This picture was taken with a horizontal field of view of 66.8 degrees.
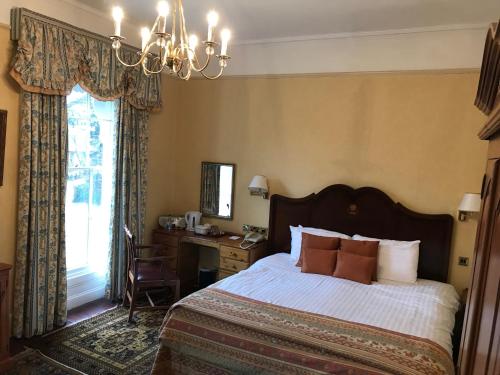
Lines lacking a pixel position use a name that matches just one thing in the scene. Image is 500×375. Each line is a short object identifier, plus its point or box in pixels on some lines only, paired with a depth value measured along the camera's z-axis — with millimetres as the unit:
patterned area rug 2967
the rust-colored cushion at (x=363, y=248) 3562
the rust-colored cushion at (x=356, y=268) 3443
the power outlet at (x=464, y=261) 3645
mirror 4699
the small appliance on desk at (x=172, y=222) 4672
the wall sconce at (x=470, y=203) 3371
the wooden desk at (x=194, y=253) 4113
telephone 4160
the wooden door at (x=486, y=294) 752
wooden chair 3580
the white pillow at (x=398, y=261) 3559
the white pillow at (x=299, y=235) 3953
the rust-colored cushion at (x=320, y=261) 3584
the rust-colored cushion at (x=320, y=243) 3712
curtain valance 2965
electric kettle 4641
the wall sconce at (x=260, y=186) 4316
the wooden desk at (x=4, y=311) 2773
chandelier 1975
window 3814
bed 2238
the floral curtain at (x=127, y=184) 4039
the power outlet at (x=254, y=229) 4488
